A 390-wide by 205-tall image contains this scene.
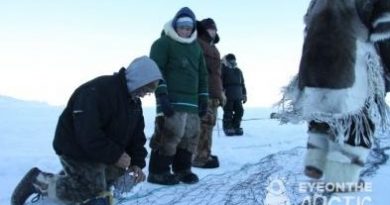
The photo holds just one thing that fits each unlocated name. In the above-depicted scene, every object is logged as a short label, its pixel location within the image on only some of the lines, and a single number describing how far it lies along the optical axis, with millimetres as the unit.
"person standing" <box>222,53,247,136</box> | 10336
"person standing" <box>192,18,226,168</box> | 6184
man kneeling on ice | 3773
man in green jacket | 5199
